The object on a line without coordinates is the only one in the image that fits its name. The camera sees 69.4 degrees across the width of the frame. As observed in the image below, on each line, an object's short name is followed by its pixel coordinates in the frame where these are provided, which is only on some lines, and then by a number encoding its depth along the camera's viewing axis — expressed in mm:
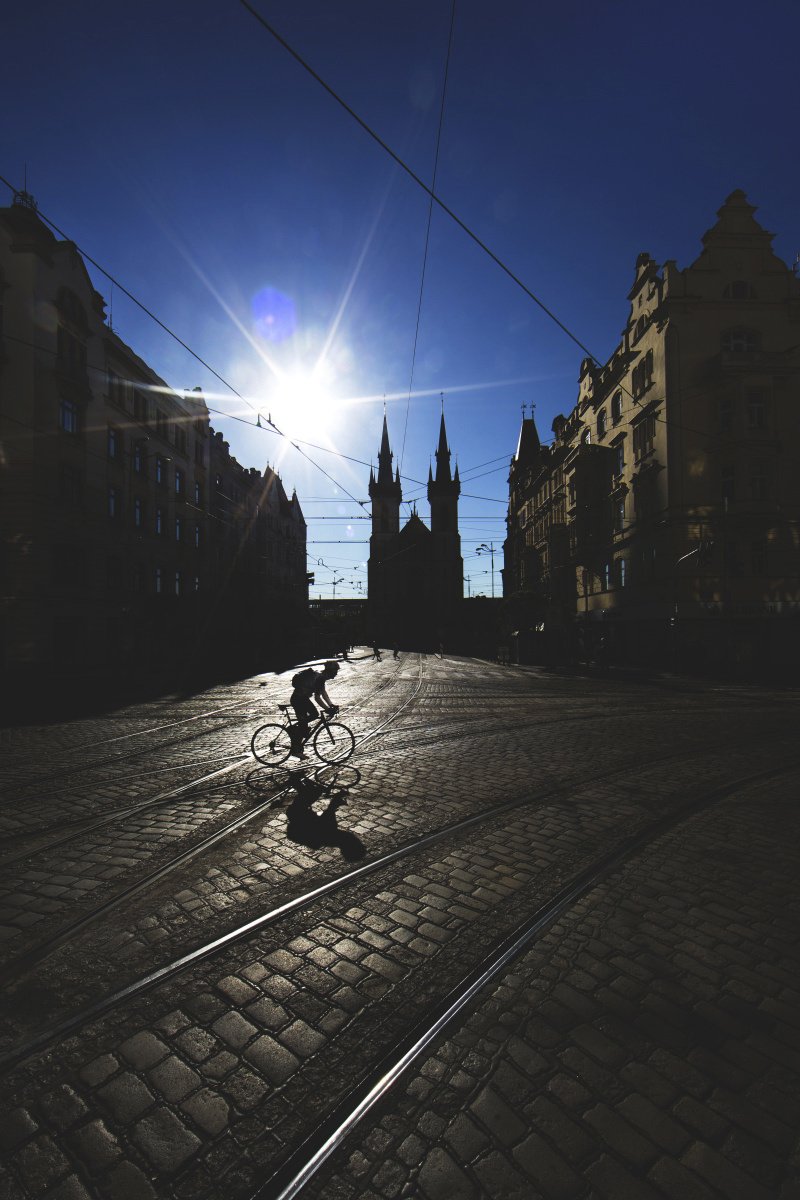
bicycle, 8445
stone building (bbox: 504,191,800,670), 26797
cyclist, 8195
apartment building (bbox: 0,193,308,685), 24312
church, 90062
